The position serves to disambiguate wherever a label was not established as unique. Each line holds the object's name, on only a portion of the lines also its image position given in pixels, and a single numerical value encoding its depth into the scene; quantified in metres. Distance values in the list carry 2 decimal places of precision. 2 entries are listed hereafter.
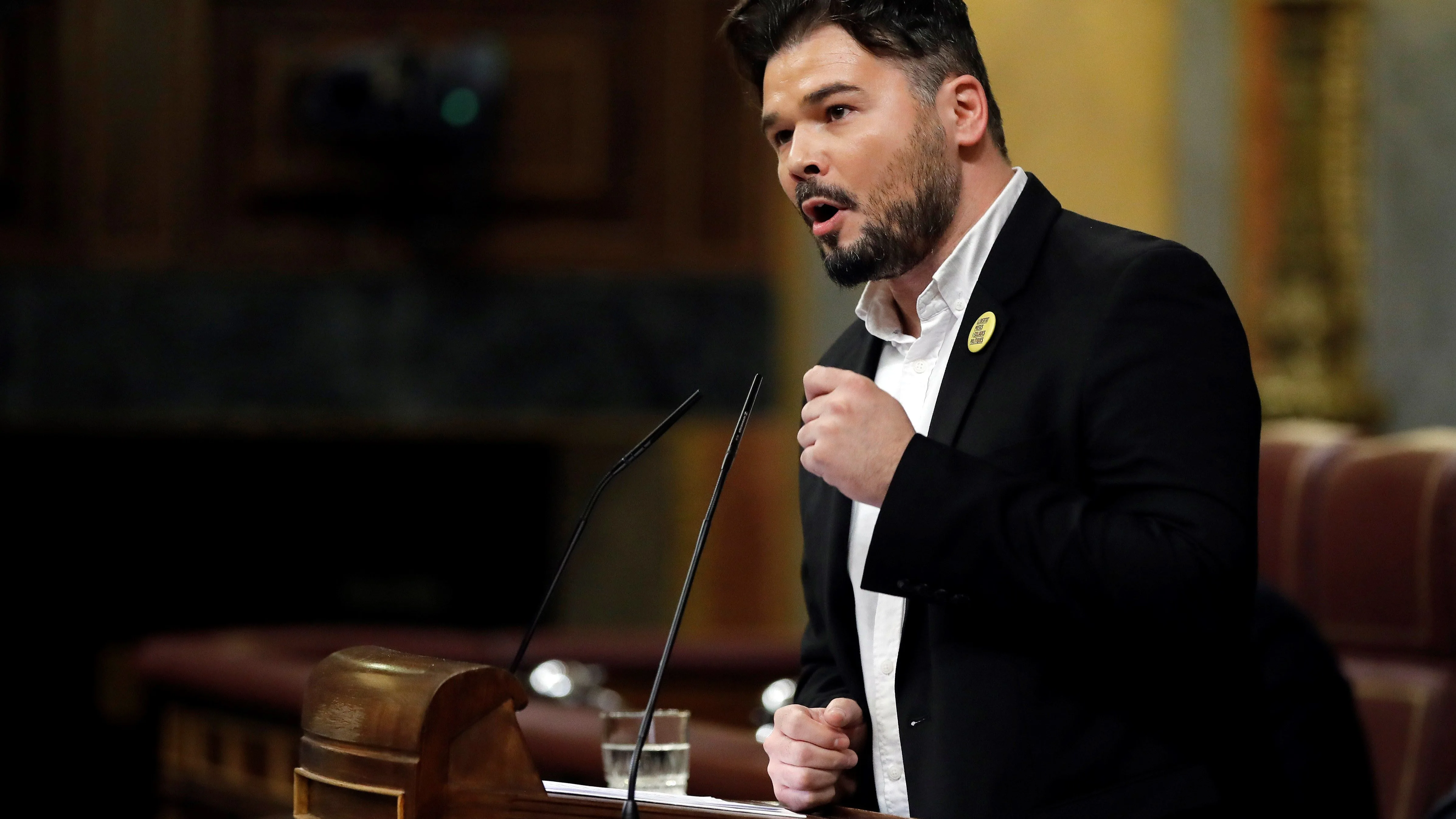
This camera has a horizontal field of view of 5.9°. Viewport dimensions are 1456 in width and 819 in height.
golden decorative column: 23.74
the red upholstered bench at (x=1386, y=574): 14.34
